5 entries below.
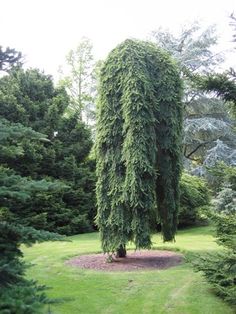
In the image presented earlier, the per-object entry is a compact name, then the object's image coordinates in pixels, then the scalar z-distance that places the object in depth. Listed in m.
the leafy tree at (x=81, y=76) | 27.61
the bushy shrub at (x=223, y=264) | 6.25
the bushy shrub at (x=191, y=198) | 15.43
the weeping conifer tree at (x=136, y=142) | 8.91
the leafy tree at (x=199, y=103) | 20.67
